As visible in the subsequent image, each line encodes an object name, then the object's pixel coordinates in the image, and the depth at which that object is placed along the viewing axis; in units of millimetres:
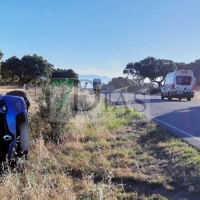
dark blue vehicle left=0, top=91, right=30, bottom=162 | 3449
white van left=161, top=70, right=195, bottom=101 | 24438
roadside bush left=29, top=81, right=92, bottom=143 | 6301
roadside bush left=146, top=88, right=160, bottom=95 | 49019
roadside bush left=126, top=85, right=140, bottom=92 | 63019
